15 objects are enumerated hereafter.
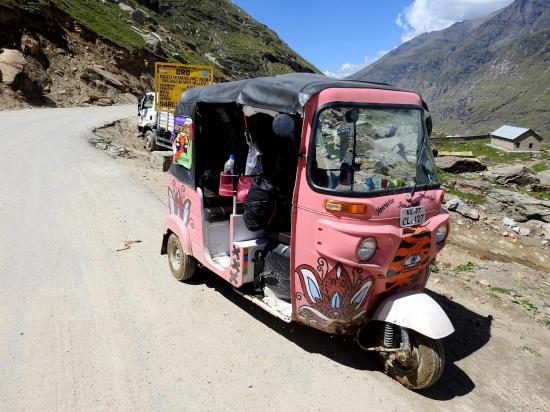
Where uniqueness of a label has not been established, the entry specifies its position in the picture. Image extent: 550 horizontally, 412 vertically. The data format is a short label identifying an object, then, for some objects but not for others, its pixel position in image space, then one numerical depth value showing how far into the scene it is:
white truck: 17.69
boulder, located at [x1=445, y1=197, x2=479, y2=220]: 11.90
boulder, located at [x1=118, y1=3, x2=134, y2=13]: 61.02
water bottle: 5.35
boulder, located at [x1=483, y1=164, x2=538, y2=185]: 17.42
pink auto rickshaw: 3.98
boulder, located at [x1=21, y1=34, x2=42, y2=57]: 29.25
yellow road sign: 17.78
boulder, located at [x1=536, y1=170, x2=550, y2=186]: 17.28
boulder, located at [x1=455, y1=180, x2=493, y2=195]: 14.75
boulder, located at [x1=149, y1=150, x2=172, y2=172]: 14.34
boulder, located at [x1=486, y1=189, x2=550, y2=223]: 12.62
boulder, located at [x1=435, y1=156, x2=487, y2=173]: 19.36
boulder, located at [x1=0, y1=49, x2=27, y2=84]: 25.86
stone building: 34.06
